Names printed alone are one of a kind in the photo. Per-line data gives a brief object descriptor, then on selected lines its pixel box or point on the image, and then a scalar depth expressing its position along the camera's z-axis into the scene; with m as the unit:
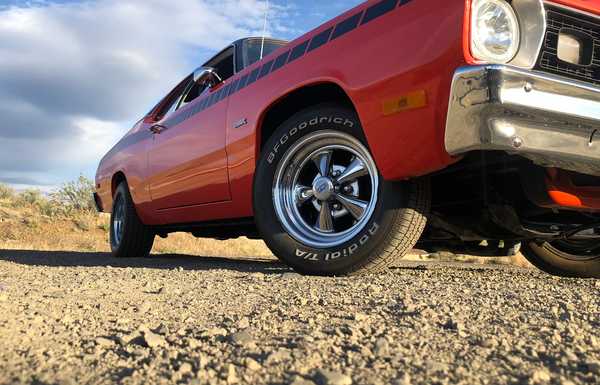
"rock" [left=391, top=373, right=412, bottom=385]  1.26
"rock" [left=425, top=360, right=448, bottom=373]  1.34
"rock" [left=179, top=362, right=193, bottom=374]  1.38
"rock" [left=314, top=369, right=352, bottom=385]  1.27
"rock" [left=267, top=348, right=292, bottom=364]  1.42
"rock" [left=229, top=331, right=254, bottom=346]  1.58
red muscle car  2.23
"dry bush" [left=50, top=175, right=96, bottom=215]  14.64
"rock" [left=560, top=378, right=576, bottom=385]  1.26
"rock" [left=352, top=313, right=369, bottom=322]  1.80
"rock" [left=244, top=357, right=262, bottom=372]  1.38
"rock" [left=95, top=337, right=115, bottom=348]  1.62
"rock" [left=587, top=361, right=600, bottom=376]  1.33
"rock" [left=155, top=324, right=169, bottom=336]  1.72
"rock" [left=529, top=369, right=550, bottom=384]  1.28
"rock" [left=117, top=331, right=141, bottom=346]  1.63
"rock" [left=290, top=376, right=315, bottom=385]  1.27
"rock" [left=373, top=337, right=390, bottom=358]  1.45
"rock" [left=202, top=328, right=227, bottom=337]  1.68
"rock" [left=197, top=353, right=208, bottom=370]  1.39
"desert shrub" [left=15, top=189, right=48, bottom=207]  15.80
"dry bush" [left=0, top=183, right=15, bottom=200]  17.51
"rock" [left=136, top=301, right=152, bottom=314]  2.09
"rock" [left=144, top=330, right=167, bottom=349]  1.59
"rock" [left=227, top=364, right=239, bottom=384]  1.31
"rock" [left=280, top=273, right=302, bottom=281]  2.83
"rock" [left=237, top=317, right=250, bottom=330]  1.77
